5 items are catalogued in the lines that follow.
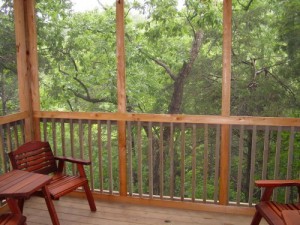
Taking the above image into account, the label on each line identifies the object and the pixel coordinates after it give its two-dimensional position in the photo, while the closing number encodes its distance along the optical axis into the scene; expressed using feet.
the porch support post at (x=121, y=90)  10.00
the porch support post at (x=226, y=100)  9.16
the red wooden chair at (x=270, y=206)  6.66
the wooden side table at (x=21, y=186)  6.73
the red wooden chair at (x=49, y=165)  8.82
